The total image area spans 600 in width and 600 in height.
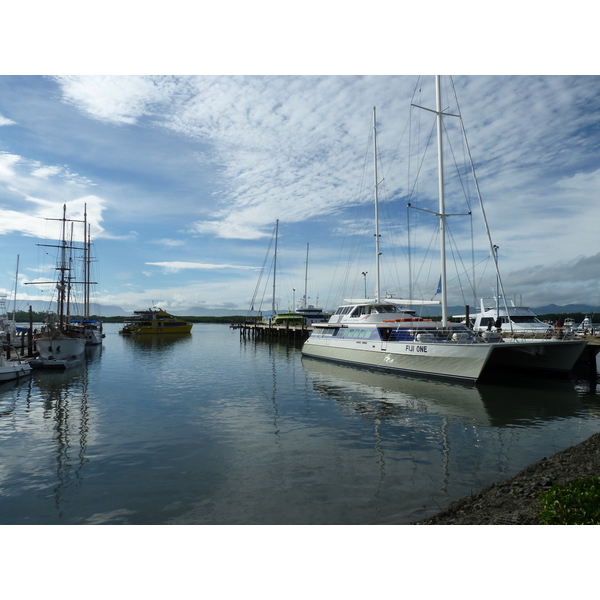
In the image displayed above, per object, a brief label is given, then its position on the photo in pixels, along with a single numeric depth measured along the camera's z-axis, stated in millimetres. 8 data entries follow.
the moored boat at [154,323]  83250
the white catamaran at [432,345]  20844
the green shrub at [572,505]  5199
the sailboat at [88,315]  52188
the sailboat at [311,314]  76312
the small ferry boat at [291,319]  67688
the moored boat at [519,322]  30362
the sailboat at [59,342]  29172
